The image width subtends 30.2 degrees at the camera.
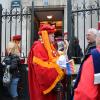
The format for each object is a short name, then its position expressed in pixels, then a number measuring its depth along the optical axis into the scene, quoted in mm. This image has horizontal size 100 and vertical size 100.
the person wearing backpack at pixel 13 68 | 4077
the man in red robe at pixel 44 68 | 3151
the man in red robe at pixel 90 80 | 1721
